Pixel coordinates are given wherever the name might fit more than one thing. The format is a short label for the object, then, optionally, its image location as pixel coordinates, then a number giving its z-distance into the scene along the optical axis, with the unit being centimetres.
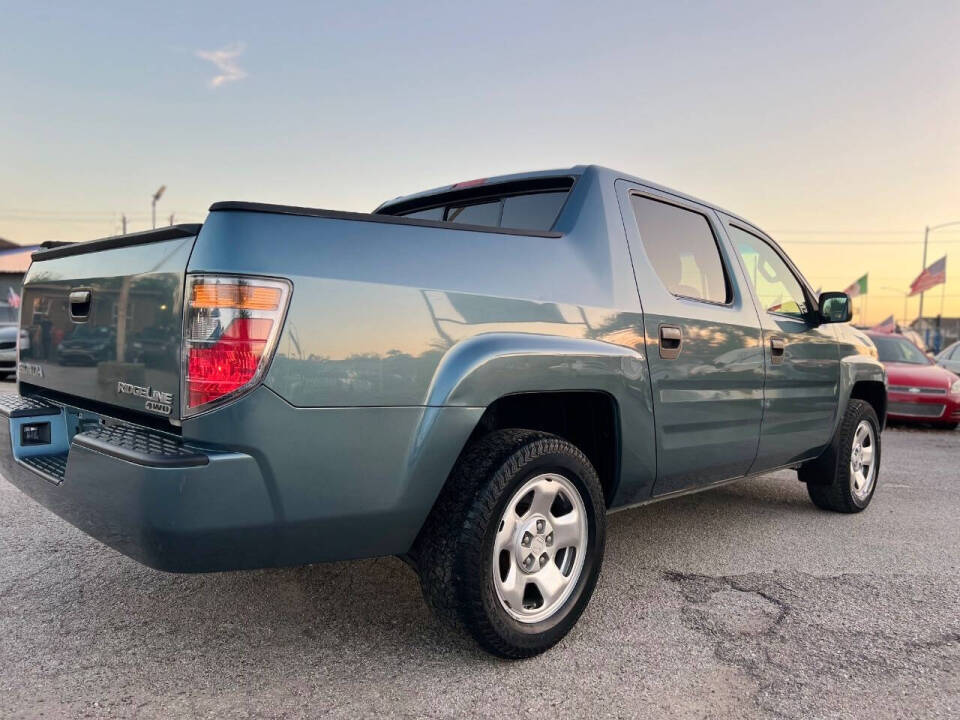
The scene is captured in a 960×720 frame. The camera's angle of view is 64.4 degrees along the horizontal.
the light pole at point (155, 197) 3653
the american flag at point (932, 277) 3073
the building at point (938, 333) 5028
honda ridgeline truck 202
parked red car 955
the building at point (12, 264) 3438
